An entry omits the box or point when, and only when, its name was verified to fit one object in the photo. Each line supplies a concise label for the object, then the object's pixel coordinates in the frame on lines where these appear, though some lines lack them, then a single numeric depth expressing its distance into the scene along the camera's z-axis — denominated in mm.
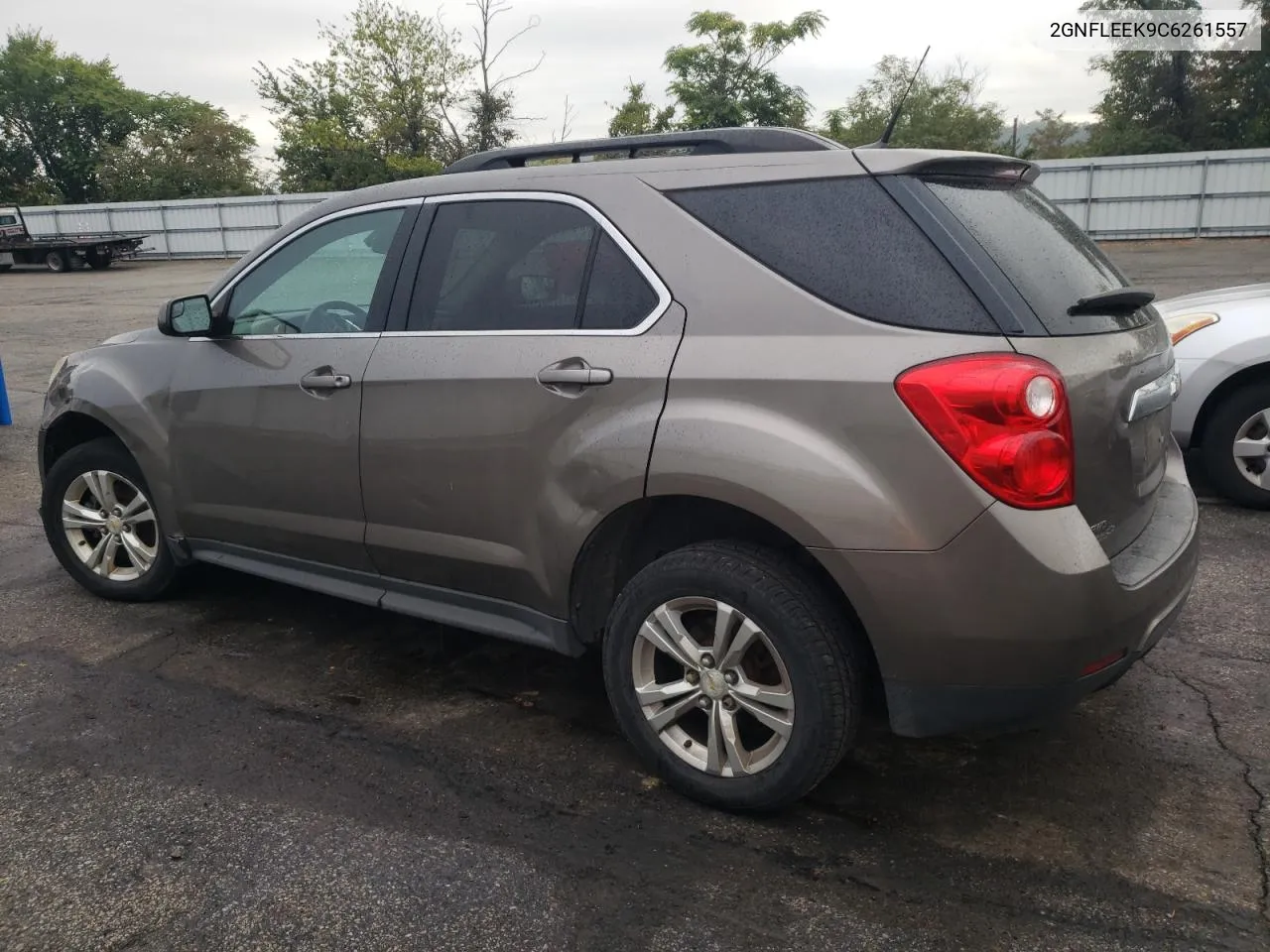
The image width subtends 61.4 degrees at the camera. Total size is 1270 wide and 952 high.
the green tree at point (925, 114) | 49744
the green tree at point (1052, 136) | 62781
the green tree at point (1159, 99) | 40688
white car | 5359
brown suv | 2523
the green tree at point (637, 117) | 33781
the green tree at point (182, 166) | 45438
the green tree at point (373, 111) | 39188
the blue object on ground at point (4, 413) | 8648
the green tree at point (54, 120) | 55375
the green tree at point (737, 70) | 34938
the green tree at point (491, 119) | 30722
